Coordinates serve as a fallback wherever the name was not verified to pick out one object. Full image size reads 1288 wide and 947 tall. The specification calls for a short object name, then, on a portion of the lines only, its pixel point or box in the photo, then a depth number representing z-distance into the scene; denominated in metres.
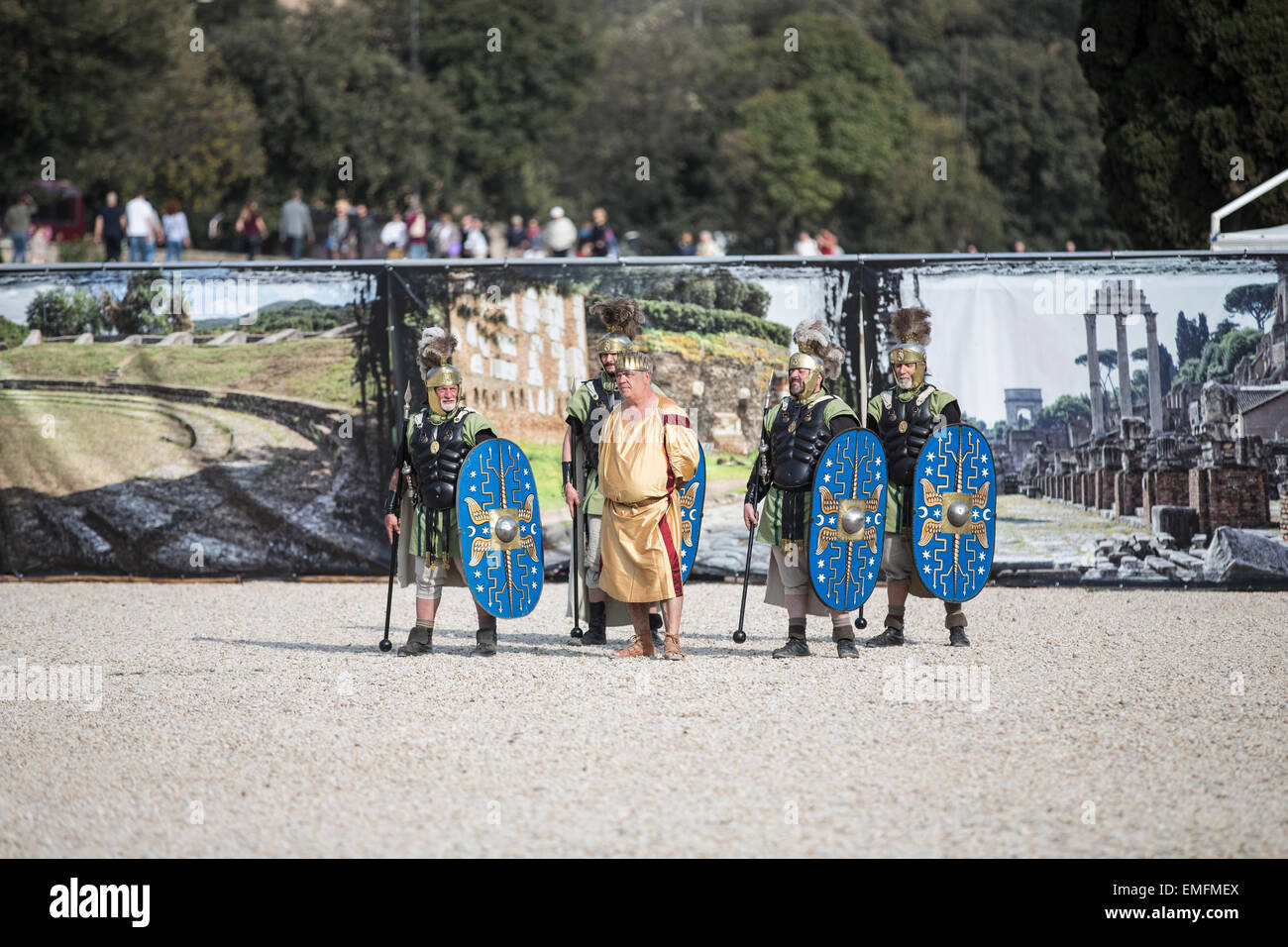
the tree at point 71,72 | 34.38
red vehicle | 38.34
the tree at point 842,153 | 66.25
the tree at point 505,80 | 62.38
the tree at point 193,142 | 43.97
